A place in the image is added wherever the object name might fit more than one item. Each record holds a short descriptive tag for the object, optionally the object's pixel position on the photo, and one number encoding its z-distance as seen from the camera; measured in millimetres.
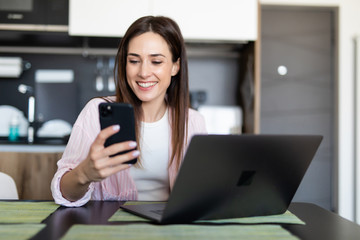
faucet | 2950
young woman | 1358
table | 817
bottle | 2881
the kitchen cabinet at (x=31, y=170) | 2459
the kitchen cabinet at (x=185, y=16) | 2785
